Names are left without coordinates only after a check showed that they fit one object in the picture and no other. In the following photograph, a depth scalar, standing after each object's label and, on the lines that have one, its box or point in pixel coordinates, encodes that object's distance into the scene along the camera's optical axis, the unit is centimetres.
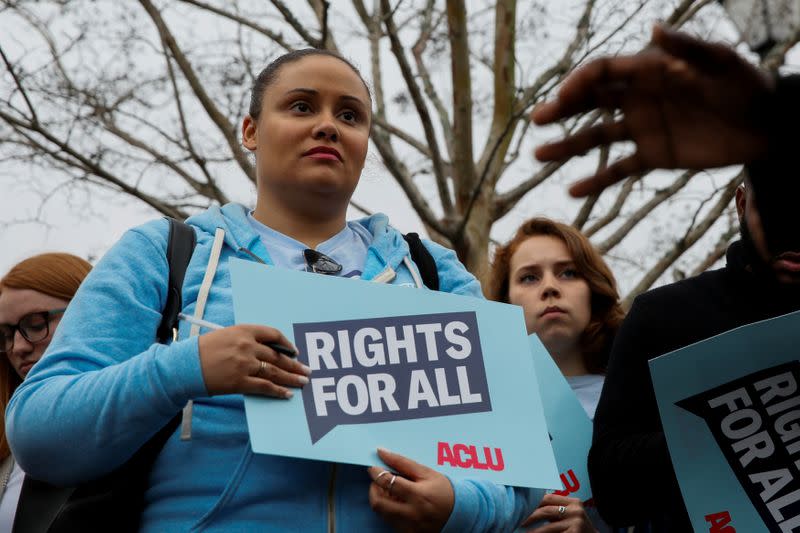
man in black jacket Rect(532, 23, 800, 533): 115
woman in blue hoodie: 174
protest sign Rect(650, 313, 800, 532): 199
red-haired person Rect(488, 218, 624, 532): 329
